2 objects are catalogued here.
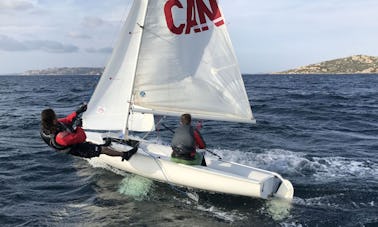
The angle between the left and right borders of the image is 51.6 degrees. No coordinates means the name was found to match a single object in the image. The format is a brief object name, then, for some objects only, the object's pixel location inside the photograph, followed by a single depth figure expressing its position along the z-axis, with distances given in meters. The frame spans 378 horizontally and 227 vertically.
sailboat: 9.45
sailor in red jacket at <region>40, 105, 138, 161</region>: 8.16
